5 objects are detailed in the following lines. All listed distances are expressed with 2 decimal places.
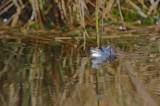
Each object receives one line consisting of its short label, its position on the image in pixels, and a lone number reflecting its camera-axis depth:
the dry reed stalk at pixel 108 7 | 8.80
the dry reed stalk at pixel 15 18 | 10.91
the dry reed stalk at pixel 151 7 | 10.33
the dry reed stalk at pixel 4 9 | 11.04
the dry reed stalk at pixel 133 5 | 10.16
